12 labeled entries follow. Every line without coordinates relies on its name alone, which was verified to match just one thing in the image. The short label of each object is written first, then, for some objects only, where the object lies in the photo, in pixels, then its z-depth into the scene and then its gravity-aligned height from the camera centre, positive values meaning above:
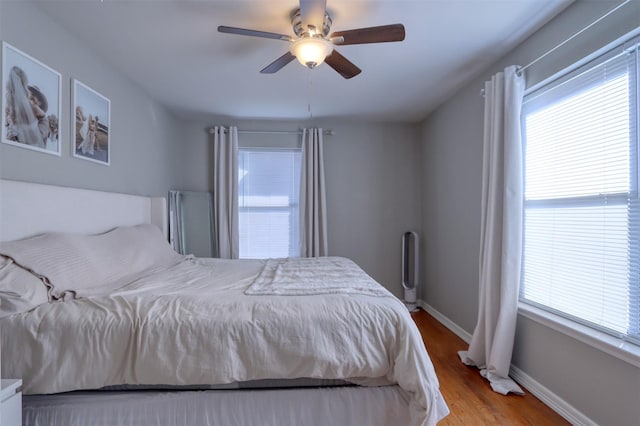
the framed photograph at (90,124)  2.01 +0.67
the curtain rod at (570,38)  1.42 +1.00
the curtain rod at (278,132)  3.78 +1.07
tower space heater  3.72 -0.72
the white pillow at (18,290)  1.24 -0.34
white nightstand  1.04 -0.70
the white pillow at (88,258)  1.41 -0.26
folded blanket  1.60 -0.44
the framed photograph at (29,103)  1.55 +0.65
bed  1.24 -0.63
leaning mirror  3.39 -0.11
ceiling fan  1.54 +1.02
